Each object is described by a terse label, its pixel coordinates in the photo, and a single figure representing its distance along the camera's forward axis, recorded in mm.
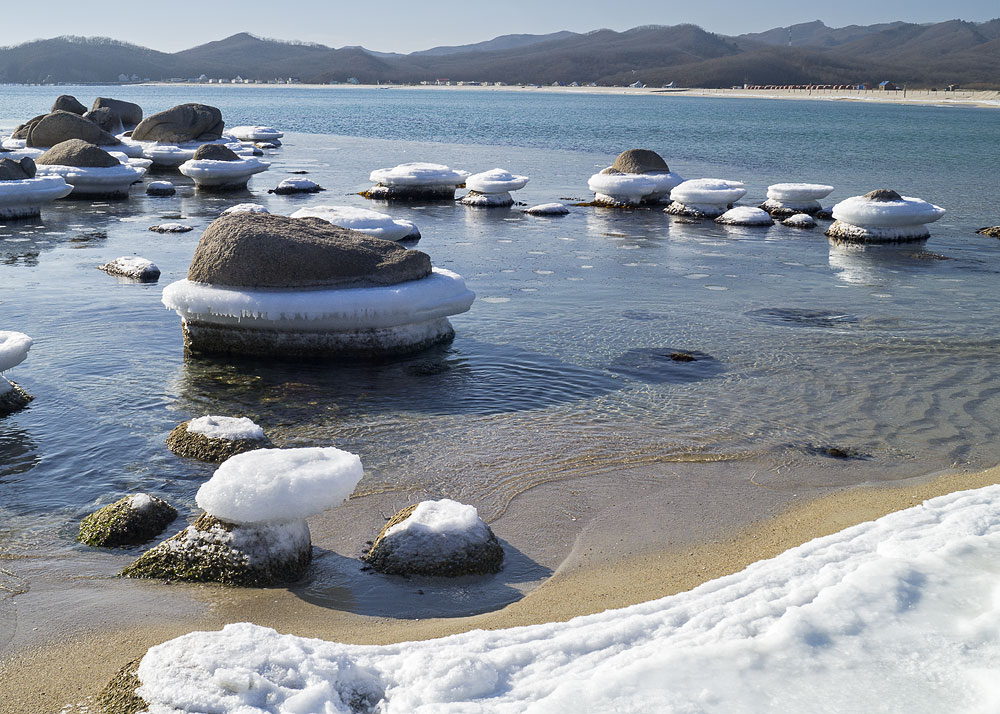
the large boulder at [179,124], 35031
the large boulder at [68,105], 37000
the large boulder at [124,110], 40531
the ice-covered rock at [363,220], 13327
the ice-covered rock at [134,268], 14078
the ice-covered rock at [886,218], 18031
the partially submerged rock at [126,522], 5805
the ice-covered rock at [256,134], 45594
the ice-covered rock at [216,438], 7078
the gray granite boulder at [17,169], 19984
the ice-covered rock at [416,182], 23844
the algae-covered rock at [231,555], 5293
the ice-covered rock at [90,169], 23703
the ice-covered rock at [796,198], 21906
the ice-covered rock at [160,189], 25359
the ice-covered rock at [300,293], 9469
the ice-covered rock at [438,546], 5410
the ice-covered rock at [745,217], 20562
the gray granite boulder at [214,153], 26344
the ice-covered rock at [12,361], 7855
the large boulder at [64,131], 29562
